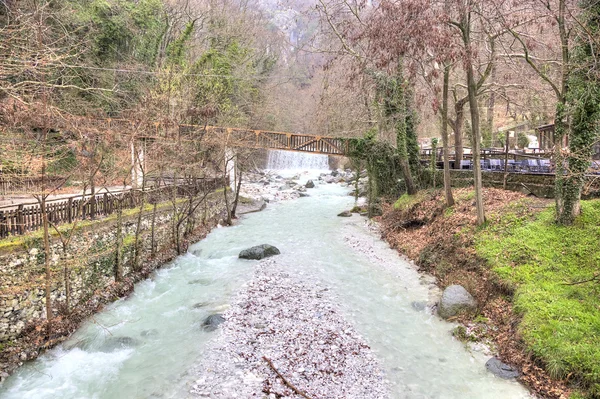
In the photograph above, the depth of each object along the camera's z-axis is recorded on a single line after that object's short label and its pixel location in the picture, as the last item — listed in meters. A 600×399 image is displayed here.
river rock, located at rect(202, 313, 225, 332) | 8.54
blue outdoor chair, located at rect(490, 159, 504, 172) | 16.14
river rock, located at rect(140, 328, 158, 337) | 8.55
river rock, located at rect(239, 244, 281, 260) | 13.85
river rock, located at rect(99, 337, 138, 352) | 7.98
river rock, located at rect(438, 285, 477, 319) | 8.60
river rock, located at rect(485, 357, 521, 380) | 6.39
